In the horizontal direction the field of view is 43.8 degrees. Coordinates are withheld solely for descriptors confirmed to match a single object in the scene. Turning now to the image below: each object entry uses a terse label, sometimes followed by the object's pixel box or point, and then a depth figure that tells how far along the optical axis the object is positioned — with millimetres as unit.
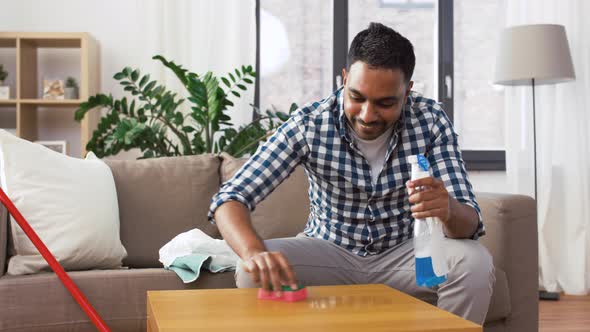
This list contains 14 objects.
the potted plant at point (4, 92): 3697
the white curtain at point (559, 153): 4004
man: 1650
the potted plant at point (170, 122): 3293
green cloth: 2086
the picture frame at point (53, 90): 3779
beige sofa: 1995
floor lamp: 3705
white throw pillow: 2115
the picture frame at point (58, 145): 3803
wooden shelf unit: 3684
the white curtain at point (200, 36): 3910
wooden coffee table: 1160
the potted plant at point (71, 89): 3797
